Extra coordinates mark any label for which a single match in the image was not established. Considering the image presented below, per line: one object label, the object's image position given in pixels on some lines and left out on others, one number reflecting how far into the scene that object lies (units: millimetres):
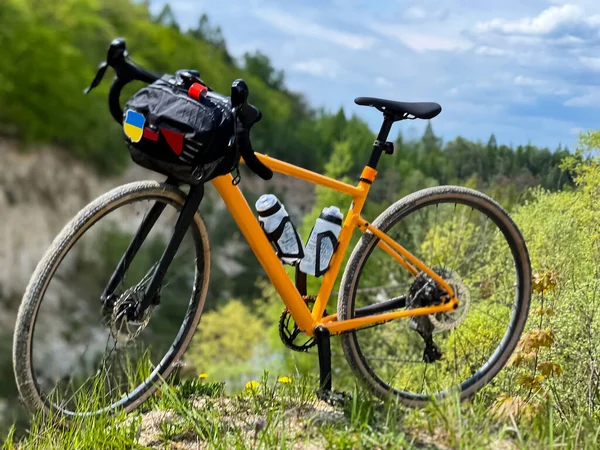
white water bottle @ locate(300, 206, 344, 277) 2459
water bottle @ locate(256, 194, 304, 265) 2402
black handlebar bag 2094
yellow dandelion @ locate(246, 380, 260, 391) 2607
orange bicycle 2158
